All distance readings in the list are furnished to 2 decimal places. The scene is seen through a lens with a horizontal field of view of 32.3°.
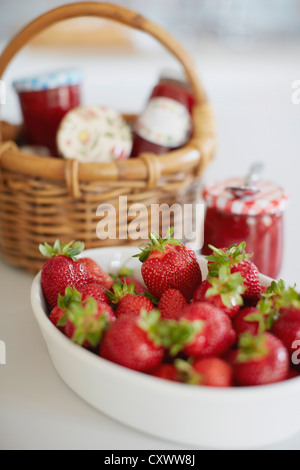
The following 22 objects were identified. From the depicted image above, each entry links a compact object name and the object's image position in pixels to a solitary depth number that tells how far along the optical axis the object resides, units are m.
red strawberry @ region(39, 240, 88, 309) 0.59
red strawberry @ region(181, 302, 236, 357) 0.47
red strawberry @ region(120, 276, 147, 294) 0.63
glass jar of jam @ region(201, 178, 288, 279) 0.74
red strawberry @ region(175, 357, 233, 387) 0.45
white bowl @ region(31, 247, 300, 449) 0.44
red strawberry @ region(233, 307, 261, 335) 0.50
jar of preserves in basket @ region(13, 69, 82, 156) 0.94
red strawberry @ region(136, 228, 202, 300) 0.59
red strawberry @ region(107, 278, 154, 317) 0.55
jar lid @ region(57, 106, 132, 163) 0.84
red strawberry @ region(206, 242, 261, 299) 0.55
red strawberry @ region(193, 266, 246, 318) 0.51
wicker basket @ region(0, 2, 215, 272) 0.75
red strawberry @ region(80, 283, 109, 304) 0.56
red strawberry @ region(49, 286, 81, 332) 0.54
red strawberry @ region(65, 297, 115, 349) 0.48
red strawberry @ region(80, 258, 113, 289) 0.64
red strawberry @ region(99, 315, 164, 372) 0.47
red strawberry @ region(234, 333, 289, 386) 0.45
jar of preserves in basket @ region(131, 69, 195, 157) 0.87
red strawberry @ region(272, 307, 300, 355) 0.50
